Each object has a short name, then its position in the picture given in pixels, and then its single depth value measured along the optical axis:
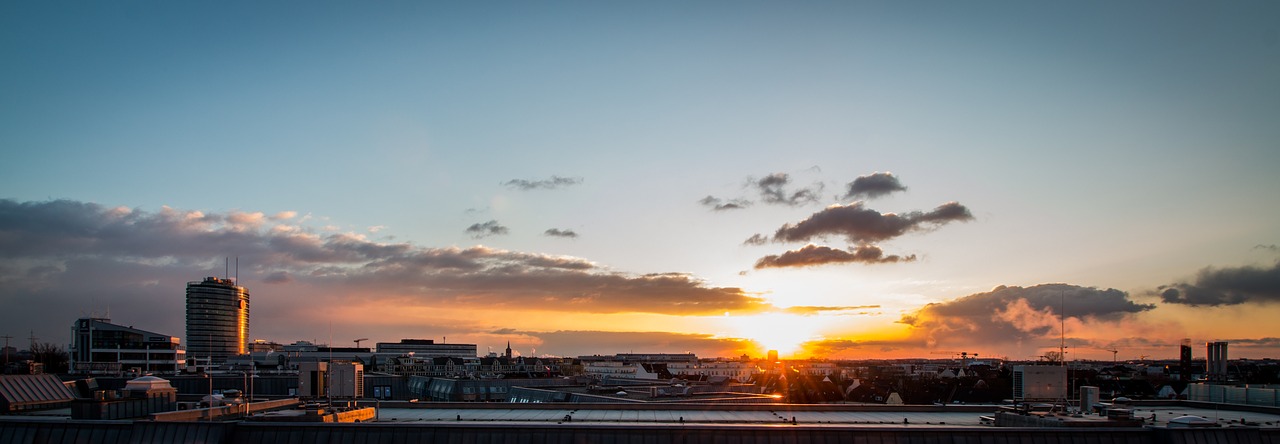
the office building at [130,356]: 196.00
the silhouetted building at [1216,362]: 85.25
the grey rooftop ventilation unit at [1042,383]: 45.25
